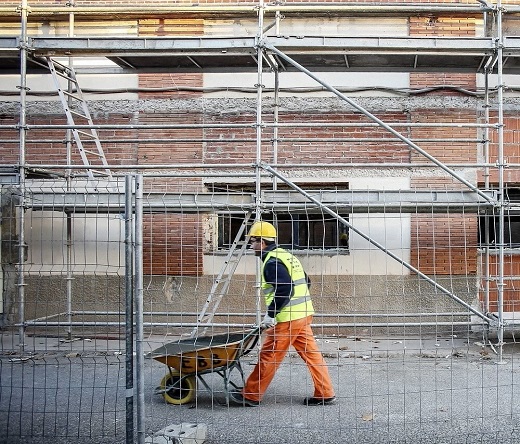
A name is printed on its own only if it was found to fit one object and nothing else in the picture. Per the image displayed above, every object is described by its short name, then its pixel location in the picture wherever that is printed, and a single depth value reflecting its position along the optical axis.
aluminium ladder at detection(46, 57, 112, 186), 9.52
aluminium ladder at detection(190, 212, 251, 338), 8.29
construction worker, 6.54
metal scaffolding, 8.61
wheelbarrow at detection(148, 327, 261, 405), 6.43
